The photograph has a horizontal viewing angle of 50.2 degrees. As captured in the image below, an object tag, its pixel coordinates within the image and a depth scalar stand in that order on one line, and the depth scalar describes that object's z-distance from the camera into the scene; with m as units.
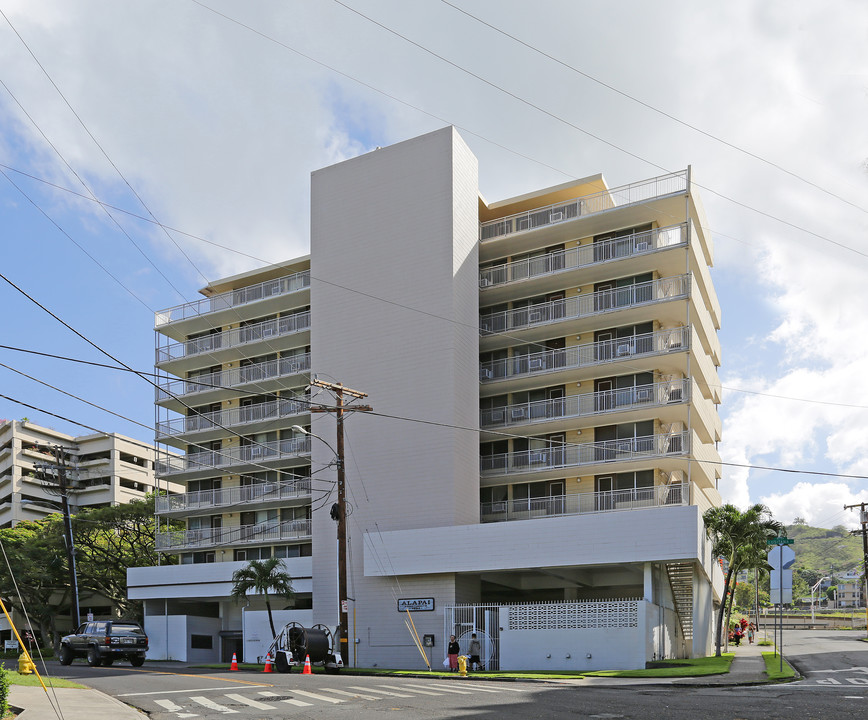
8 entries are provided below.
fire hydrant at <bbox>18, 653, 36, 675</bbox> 23.42
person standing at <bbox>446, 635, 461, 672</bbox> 32.72
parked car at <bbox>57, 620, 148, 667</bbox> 36.72
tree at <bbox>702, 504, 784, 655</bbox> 43.97
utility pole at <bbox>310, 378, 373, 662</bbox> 34.69
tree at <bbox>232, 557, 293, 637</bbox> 44.59
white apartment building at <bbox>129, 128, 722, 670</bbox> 40.44
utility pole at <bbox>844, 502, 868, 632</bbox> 71.88
